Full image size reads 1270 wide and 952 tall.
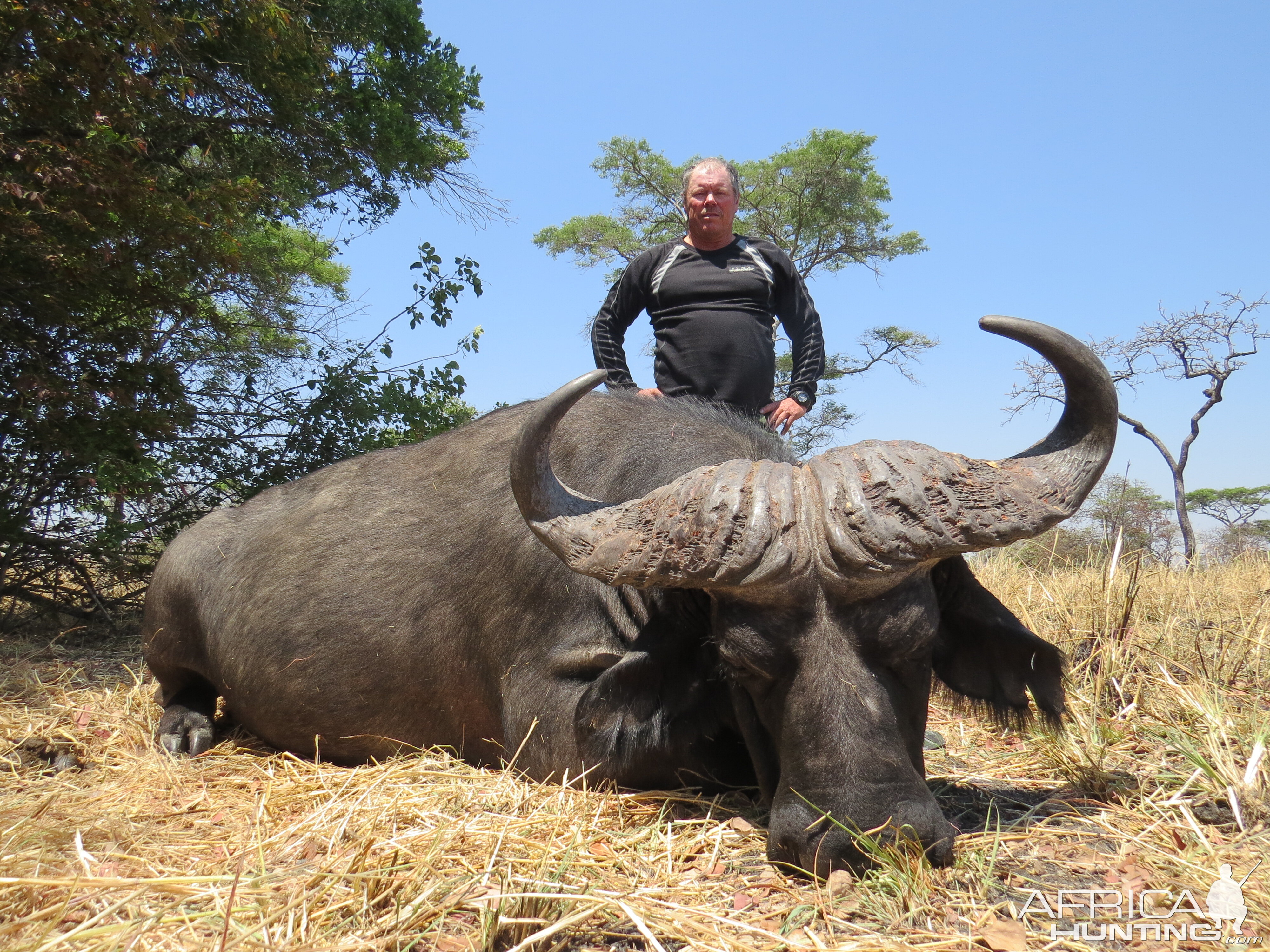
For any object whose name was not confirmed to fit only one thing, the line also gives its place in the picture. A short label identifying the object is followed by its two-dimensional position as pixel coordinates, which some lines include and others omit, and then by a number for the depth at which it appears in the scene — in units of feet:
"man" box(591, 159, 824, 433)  14.89
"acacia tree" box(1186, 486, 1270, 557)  59.88
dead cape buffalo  7.66
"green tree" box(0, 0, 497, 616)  18.80
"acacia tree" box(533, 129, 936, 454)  79.51
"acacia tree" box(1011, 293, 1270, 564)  60.18
